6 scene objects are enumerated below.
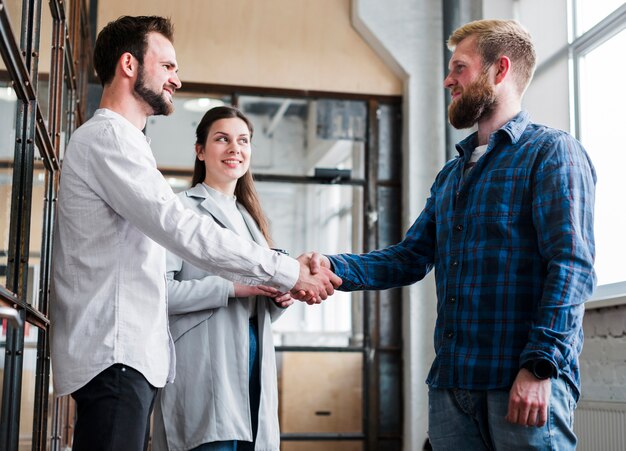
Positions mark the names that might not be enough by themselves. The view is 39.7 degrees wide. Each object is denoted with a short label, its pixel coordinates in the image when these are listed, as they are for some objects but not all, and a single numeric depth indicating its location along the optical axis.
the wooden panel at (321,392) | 5.52
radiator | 3.81
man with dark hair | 1.76
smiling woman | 2.32
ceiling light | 5.56
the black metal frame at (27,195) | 2.00
